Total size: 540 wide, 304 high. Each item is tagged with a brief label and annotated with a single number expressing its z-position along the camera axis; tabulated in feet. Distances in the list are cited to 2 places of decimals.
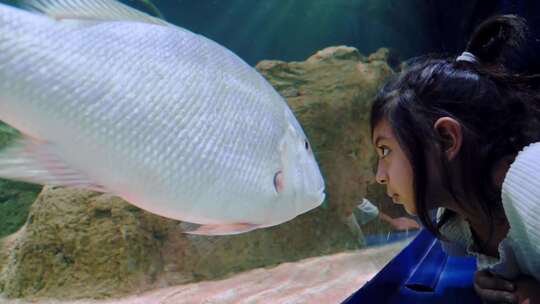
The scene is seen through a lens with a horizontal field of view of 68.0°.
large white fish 1.46
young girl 3.47
